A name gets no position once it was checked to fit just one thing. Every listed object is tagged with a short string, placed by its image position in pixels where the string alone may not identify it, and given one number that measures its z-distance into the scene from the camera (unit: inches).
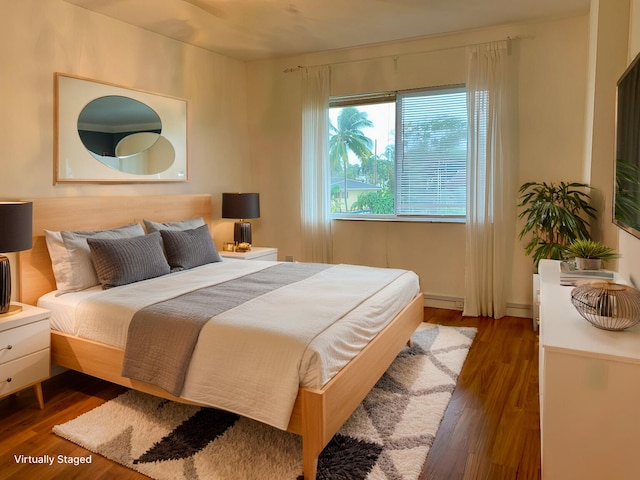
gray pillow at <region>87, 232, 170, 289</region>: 119.9
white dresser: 60.6
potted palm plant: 141.6
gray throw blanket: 87.7
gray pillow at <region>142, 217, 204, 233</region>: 148.2
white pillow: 118.9
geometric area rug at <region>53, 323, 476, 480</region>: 80.8
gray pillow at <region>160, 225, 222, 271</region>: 141.9
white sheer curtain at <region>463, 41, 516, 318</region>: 164.1
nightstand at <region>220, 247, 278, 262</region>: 174.6
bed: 76.3
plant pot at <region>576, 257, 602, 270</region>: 103.3
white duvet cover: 77.8
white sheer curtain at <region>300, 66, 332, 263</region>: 194.9
